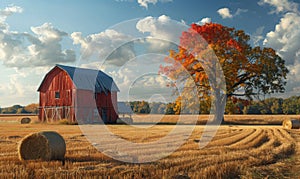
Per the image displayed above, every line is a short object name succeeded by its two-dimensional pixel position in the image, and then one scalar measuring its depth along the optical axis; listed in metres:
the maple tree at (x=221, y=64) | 29.05
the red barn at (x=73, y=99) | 34.94
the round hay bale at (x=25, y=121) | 38.08
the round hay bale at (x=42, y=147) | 8.55
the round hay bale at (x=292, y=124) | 24.44
